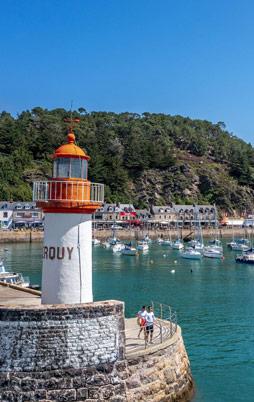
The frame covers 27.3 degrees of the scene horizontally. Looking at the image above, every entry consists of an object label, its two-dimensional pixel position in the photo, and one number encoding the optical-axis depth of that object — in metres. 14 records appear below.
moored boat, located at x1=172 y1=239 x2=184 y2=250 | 78.43
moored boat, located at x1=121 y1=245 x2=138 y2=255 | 69.81
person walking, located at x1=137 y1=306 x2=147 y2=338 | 15.44
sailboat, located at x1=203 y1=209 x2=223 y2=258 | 64.50
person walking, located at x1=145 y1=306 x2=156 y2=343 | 15.26
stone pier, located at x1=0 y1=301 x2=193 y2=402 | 12.51
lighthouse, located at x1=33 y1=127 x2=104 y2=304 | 13.75
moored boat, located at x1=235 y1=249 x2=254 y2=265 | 60.31
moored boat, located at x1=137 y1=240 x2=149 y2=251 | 74.68
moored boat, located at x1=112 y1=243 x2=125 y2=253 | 72.41
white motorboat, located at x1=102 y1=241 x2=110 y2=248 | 81.14
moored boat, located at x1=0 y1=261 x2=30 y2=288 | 34.84
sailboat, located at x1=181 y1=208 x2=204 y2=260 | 63.72
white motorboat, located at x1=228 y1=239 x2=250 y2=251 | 76.41
